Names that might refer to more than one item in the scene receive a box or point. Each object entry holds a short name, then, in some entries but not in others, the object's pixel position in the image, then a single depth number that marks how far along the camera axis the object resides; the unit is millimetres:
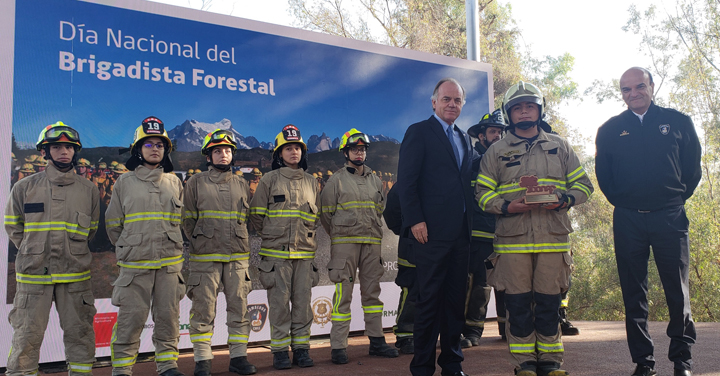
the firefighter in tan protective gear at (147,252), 4566
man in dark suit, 4086
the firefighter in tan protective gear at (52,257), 4406
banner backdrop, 5527
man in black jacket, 4199
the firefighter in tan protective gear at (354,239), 5574
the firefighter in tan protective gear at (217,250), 4996
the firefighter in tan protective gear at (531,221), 4039
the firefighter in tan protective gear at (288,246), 5254
